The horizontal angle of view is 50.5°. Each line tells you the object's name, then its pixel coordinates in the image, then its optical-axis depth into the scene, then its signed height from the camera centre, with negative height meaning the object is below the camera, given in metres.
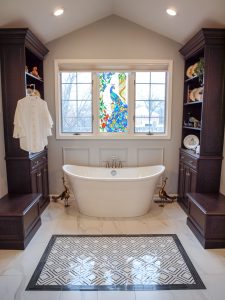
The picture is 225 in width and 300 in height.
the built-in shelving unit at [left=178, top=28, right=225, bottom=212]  3.08 +0.16
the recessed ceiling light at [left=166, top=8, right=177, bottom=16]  3.07 +1.42
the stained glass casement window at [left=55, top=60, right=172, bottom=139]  4.11 +0.30
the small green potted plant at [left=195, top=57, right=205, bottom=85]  3.29 +0.73
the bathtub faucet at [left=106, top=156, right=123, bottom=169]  4.18 -0.75
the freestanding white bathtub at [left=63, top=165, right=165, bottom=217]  3.36 -1.07
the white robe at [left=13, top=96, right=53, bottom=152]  3.03 -0.04
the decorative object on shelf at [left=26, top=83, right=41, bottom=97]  3.36 +0.41
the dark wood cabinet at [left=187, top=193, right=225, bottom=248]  2.67 -1.15
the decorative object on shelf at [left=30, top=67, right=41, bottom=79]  3.65 +0.74
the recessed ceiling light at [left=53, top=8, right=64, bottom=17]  3.11 +1.43
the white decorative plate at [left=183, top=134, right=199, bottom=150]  3.83 -0.34
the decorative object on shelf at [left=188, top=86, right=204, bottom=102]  3.53 +0.40
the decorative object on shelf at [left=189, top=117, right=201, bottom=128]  3.67 -0.02
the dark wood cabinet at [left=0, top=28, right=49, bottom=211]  3.02 +0.34
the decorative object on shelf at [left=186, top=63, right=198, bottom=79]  3.66 +0.78
